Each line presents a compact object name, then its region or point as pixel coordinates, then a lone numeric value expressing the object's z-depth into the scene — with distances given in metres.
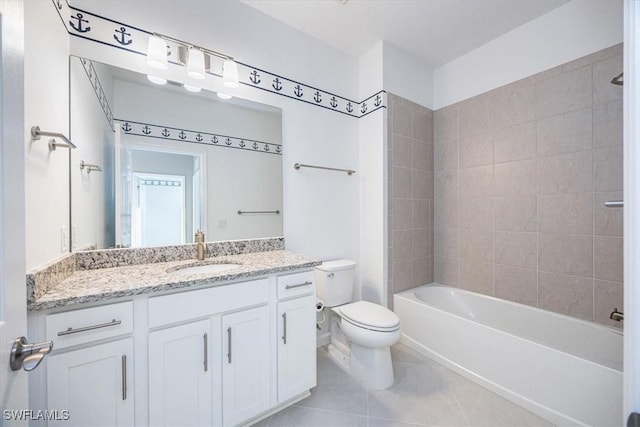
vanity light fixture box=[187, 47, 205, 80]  1.51
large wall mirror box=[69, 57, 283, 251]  1.33
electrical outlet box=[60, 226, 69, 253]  1.14
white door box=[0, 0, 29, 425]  0.48
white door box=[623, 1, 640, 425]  0.73
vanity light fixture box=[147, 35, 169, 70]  1.39
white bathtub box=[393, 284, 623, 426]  1.30
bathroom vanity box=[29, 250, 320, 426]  0.89
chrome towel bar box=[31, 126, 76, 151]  0.90
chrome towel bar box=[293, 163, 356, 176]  2.00
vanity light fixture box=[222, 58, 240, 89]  1.63
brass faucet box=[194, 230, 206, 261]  1.55
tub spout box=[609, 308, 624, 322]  1.36
